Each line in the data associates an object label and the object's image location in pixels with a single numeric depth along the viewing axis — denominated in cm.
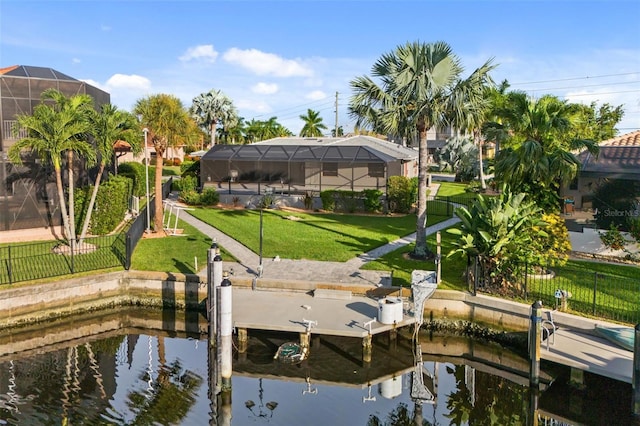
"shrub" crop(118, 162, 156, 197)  3575
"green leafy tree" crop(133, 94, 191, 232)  2448
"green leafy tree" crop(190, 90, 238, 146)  6381
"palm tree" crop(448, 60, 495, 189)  2002
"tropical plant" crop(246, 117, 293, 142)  6750
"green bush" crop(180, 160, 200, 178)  4272
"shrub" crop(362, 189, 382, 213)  3275
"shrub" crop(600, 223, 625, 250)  2125
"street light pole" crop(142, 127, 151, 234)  2452
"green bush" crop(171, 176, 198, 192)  3748
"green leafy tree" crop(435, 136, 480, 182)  5359
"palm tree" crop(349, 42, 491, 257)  2038
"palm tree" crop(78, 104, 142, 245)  2266
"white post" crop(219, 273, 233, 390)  1350
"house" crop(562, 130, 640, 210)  2164
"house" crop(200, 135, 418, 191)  3794
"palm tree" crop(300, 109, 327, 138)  7356
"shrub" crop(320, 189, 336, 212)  3381
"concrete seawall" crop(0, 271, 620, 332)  1623
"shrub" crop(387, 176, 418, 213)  3259
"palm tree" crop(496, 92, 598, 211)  2027
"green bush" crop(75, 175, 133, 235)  2498
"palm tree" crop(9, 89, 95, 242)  2120
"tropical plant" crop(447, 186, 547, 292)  1706
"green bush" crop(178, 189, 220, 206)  3556
